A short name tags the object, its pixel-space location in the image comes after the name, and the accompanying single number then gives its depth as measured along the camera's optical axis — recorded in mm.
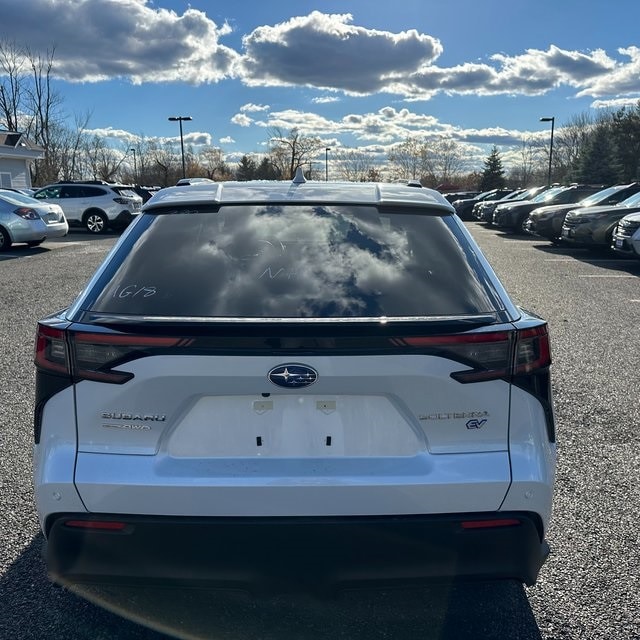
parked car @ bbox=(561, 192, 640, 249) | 14734
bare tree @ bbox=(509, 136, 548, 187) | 85125
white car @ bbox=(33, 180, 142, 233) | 21328
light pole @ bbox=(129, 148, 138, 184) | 72875
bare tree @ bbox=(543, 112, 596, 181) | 76212
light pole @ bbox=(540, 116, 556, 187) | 47750
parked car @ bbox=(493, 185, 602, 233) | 21188
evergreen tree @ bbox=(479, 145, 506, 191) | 66625
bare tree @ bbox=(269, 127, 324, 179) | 65188
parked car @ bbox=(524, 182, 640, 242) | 17203
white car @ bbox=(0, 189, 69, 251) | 14984
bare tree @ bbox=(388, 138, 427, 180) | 84250
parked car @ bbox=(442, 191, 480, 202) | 39531
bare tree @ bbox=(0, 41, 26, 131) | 52844
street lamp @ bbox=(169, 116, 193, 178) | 50812
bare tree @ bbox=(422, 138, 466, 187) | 85250
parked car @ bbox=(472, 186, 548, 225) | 26009
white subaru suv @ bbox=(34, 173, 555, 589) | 2000
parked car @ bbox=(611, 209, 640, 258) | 12188
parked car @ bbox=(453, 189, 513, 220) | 33375
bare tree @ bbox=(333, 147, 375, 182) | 79531
